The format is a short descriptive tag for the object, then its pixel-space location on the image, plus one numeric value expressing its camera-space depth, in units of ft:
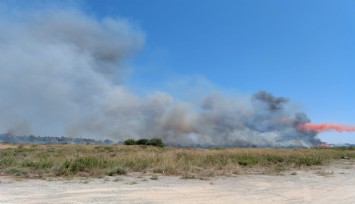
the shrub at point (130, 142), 280.06
